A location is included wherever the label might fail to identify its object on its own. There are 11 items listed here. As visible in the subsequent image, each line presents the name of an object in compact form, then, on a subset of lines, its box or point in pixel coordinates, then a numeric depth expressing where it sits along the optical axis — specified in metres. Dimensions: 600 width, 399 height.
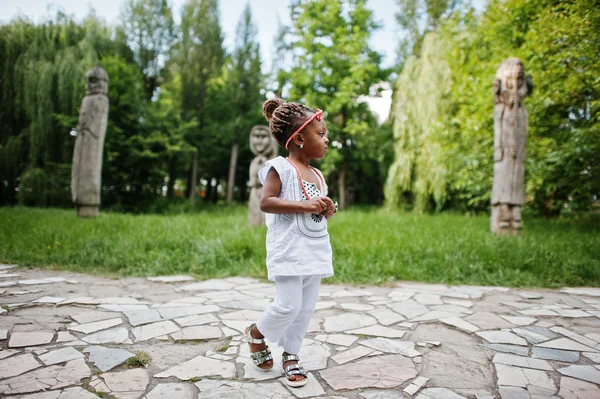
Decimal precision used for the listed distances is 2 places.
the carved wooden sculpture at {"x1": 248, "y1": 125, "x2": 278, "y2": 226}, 7.56
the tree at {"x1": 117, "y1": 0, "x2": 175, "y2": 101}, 17.56
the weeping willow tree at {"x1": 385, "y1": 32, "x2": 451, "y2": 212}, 12.46
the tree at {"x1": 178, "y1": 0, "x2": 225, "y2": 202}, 18.80
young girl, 2.00
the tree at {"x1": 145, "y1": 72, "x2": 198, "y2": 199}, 15.56
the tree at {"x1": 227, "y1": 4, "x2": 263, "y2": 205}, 18.67
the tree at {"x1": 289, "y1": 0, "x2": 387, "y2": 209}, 15.80
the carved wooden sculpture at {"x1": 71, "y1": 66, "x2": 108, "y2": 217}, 8.00
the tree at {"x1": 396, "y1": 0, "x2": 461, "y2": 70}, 16.36
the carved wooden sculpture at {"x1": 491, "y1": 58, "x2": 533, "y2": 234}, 6.67
